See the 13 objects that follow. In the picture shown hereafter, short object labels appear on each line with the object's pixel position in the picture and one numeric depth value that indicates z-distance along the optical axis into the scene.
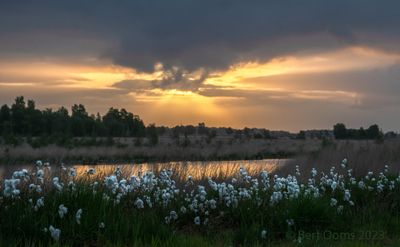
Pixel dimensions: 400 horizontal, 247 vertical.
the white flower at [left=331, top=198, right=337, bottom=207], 10.49
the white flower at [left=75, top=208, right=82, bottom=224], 7.75
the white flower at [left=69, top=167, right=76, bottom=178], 9.48
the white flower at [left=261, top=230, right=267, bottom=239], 8.39
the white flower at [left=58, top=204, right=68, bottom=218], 7.87
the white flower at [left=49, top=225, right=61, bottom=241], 7.27
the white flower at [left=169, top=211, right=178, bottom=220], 9.22
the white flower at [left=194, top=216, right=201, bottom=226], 9.28
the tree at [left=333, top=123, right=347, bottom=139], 89.53
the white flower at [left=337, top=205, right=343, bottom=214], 10.35
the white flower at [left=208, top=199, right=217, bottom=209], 9.77
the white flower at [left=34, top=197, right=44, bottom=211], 7.99
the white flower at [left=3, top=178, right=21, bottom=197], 7.99
